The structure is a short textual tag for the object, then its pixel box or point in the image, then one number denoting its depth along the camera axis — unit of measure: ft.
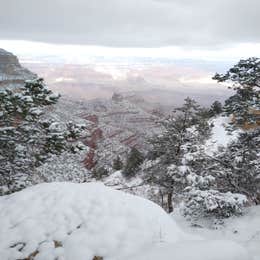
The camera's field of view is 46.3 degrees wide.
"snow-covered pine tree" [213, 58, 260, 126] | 42.52
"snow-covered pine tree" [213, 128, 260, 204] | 44.80
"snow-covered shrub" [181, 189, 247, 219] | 36.91
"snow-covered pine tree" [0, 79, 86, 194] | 35.68
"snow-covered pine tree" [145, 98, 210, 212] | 59.72
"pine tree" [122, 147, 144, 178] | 152.24
